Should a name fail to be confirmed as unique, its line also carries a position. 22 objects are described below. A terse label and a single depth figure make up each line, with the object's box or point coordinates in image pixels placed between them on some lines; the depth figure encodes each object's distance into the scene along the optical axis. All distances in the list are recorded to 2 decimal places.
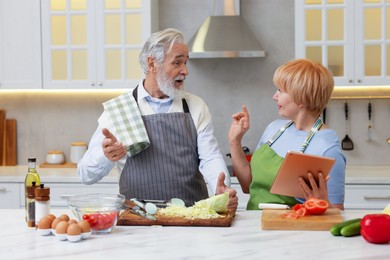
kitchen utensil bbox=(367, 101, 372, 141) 5.51
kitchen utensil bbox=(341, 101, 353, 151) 5.51
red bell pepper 2.60
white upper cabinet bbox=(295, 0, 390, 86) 5.09
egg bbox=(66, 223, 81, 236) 2.67
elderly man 3.69
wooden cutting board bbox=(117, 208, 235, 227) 2.92
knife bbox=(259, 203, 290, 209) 3.10
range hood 5.19
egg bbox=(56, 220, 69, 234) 2.70
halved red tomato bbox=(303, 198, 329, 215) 2.93
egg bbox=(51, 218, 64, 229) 2.79
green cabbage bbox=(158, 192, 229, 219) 2.98
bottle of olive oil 2.95
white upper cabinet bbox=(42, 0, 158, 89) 5.27
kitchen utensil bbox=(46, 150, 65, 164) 5.62
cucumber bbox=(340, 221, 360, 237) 2.71
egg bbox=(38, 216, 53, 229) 2.79
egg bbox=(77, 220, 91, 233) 2.71
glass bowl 2.80
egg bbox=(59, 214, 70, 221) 2.83
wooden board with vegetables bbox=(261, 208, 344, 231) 2.84
